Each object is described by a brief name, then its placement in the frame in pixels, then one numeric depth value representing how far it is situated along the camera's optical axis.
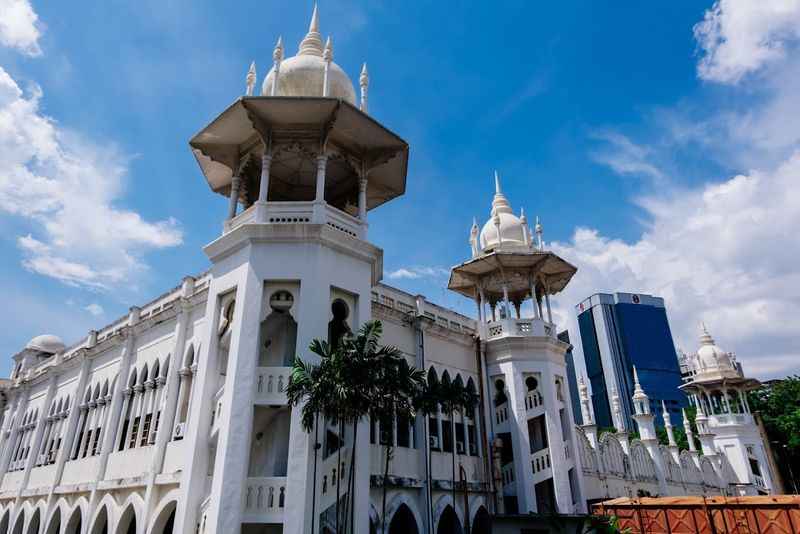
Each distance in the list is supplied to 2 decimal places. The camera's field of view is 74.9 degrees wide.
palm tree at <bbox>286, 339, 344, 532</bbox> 13.61
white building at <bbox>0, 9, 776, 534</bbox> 15.05
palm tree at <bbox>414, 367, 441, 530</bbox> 16.88
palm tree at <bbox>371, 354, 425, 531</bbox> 14.27
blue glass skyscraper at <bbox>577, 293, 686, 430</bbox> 126.81
